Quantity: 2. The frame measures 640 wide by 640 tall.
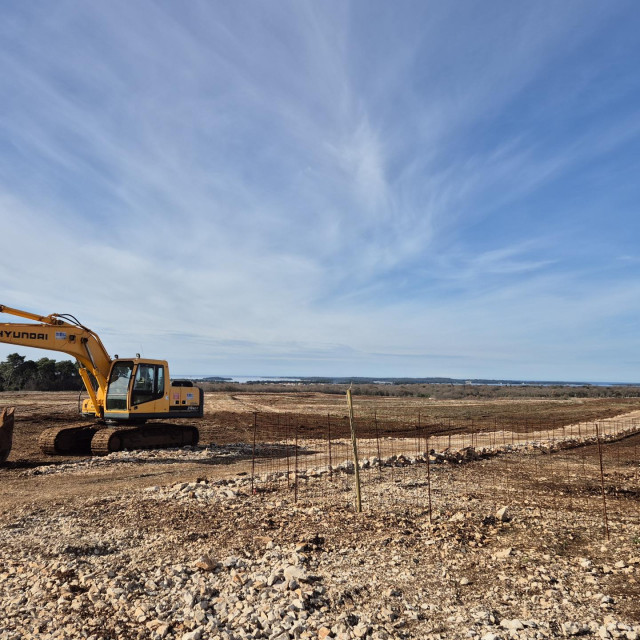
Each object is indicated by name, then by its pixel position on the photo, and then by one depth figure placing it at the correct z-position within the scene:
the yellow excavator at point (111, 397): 15.04
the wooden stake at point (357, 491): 8.05
